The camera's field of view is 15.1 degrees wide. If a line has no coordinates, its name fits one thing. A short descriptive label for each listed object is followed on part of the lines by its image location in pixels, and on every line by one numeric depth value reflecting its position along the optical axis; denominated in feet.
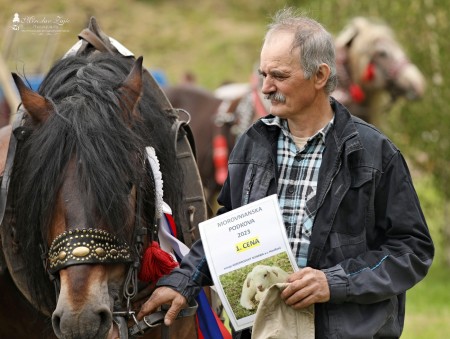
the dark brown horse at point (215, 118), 51.74
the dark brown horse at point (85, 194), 17.77
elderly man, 17.81
